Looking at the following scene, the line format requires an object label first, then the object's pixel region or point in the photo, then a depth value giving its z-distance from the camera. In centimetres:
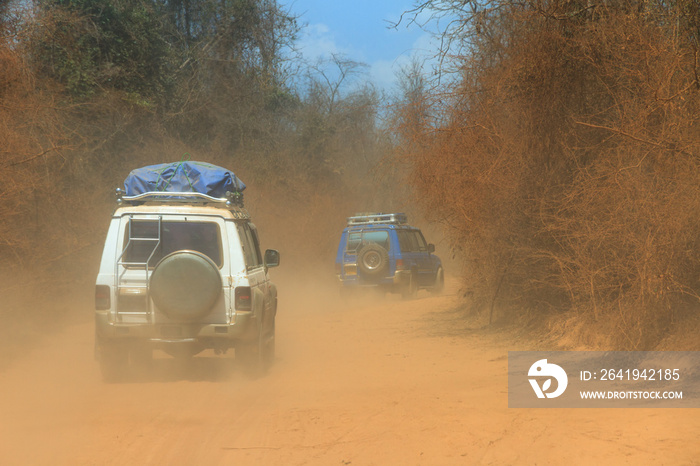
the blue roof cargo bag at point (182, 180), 1964
